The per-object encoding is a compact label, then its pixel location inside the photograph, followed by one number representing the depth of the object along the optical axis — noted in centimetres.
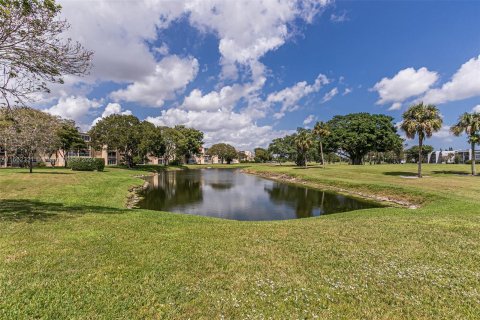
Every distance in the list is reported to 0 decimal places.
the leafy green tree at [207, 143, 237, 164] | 13562
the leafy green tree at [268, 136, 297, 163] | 11229
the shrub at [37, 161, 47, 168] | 5448
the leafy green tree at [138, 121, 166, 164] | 6066
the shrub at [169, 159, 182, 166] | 9794
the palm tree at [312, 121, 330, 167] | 6762
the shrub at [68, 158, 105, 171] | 4444
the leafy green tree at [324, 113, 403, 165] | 6744
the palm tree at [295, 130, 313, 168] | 6812
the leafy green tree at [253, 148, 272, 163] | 14858
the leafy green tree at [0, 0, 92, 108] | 867
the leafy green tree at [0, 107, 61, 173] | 3228
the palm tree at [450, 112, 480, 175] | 3687
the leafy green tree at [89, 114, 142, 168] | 5766
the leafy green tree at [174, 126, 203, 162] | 9495
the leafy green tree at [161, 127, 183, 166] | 8775
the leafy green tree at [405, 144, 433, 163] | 10225
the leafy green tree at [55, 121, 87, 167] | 5341
